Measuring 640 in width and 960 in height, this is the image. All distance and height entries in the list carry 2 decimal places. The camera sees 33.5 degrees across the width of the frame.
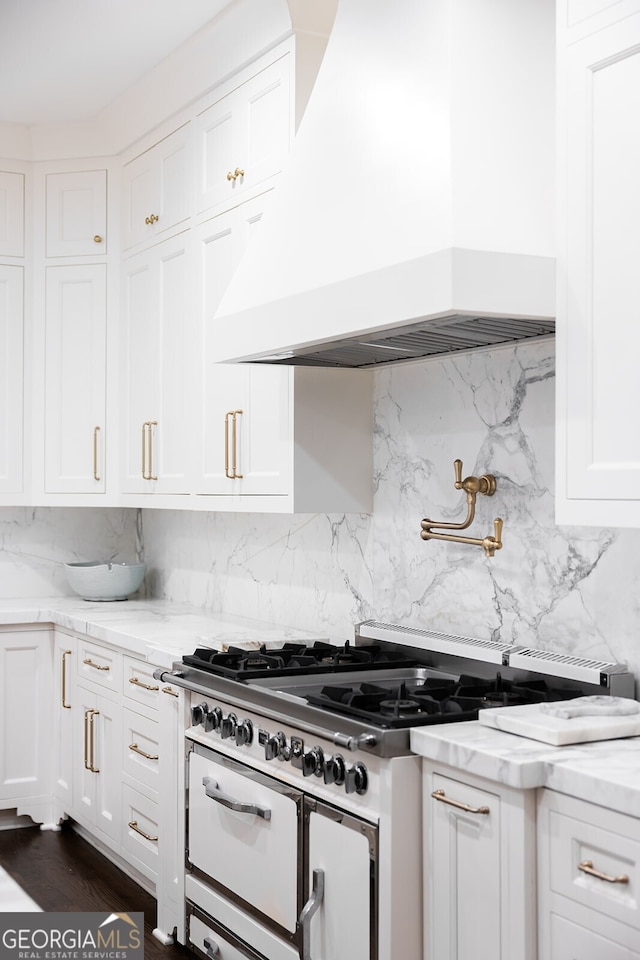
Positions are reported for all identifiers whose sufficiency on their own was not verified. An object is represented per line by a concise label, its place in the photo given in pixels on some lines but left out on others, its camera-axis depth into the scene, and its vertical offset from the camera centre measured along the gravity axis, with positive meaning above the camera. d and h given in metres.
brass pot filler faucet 2.69 -0.03
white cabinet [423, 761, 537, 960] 1.86 -0.69
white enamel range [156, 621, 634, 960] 2.13 -0.65
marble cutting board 1.98 -0.45
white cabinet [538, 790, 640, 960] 1.68 -0.64
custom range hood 2.16 +0.68
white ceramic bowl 4.58 -0.38
